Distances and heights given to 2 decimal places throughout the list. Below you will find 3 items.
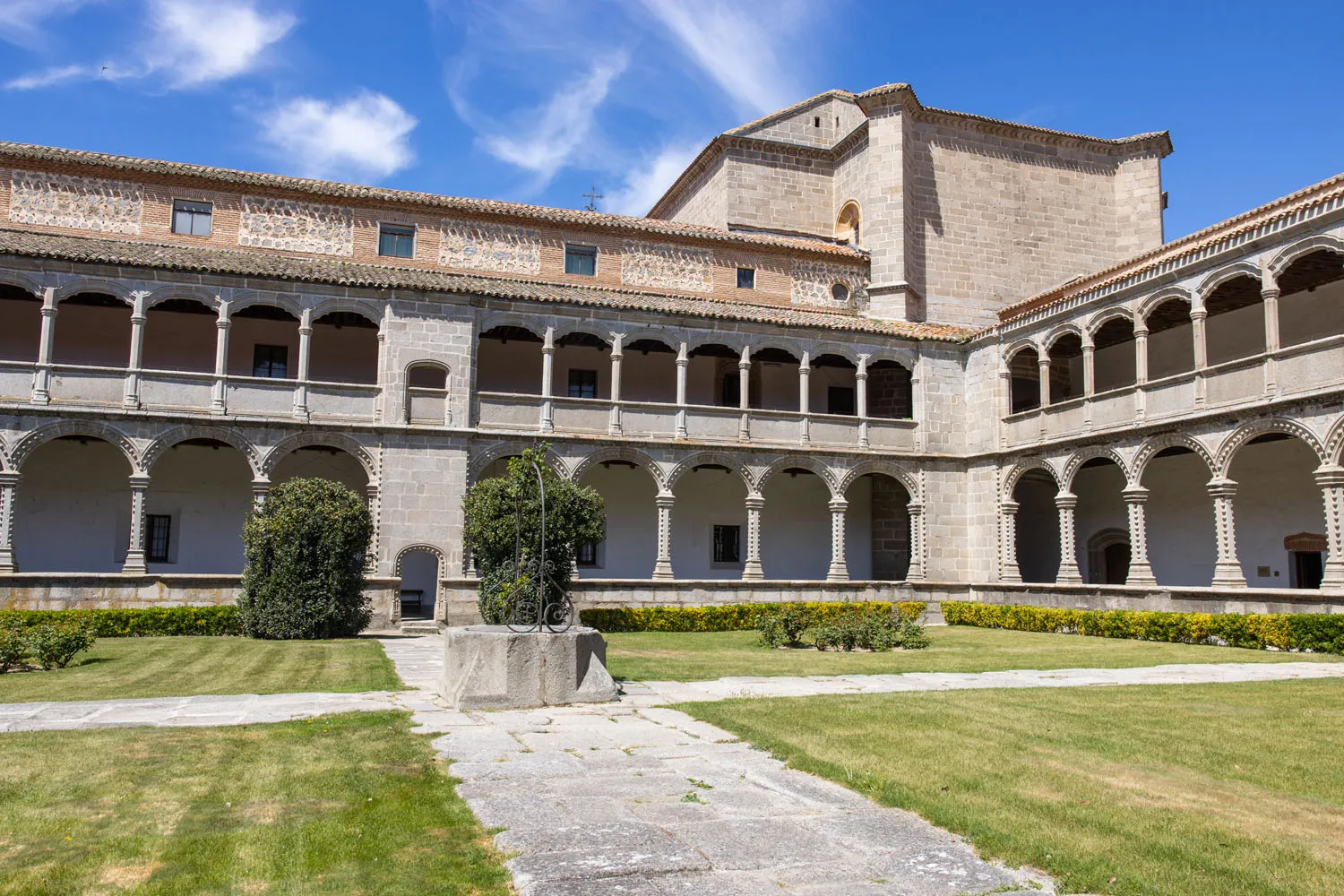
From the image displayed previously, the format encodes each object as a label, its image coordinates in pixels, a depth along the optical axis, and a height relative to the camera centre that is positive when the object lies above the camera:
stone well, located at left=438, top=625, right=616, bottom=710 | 9.87 -1.23
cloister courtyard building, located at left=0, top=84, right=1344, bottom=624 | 21.02 +3.87
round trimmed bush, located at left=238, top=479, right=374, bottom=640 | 17.66 -0.41
